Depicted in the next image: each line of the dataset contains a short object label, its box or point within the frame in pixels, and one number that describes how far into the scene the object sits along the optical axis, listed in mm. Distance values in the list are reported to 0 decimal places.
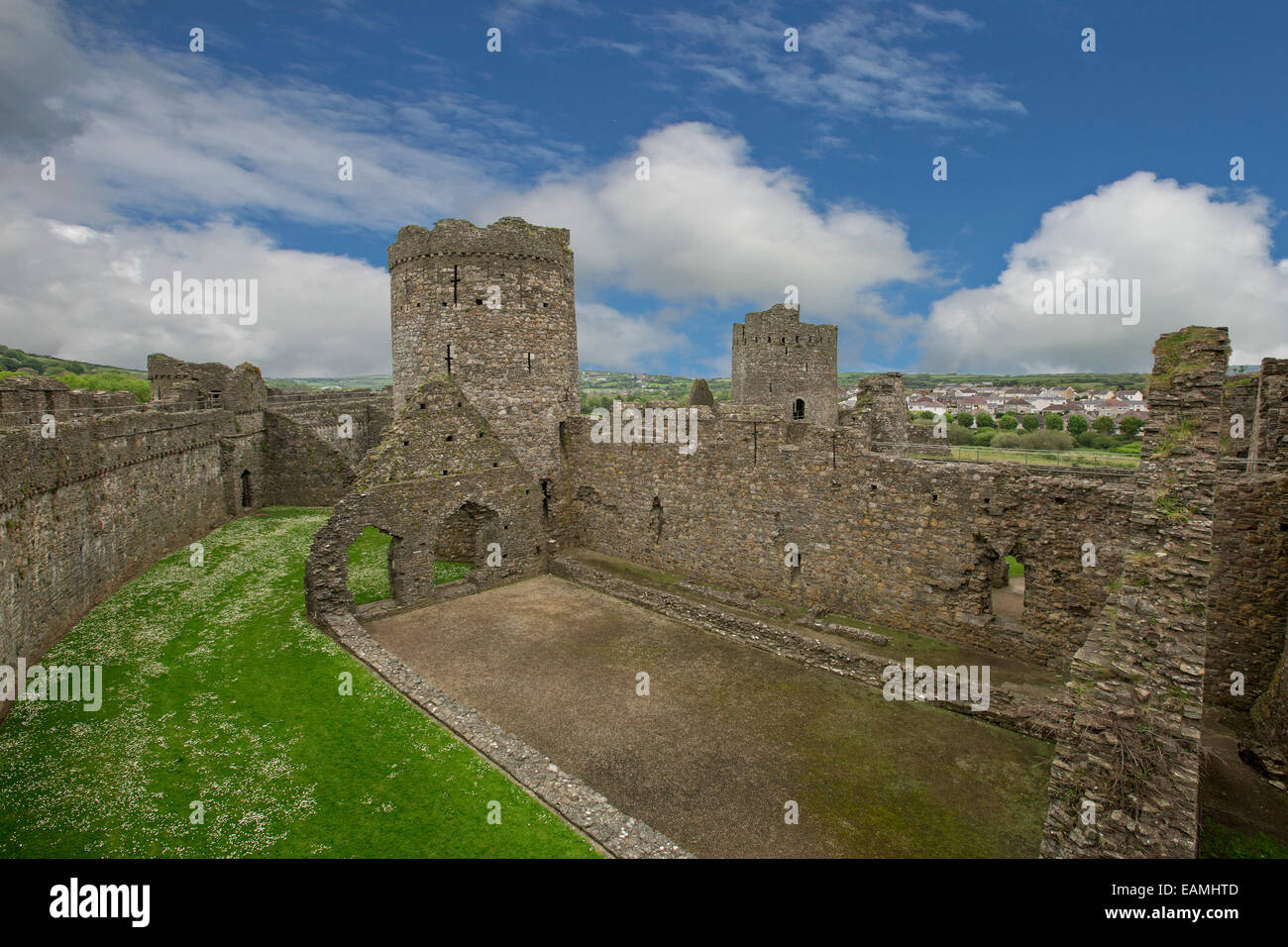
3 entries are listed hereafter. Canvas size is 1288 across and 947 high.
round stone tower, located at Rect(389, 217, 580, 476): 18344
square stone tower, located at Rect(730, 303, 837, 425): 35906
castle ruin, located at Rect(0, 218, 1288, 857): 7215
